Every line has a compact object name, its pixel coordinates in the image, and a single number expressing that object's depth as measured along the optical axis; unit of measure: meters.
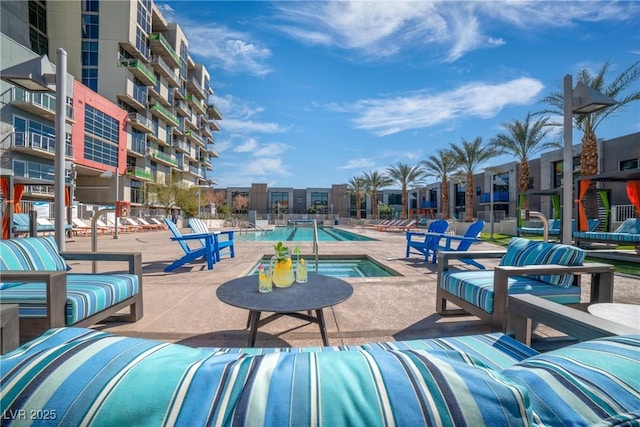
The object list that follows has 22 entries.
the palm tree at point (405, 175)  24.49
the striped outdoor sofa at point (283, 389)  0.44
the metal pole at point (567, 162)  3.85
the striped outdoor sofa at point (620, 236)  6.74
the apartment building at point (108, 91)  17.03
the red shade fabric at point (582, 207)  8.67
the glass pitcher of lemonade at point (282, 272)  2.26
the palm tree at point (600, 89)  10.06
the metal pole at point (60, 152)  3.42
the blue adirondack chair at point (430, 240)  5.84
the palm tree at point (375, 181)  28.12
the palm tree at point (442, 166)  20.48
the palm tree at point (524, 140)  15.00
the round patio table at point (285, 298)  1.81
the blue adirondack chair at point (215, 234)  5.29
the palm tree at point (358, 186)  30.65
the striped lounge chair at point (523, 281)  2.06
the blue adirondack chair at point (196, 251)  4.79
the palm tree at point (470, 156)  17.70
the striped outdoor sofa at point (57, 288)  1.85
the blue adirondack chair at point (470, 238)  5.09
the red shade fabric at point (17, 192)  8.53
